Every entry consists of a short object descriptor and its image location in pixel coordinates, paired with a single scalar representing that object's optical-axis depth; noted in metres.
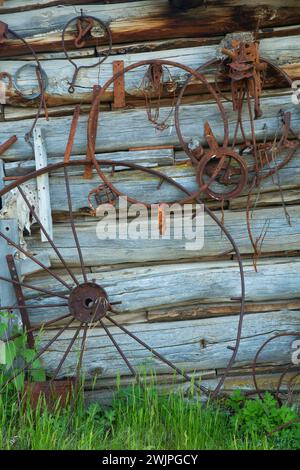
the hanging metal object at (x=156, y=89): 3.71
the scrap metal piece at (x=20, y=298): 3.77
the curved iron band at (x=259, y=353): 3.78
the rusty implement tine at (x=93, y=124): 3.68
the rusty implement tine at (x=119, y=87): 3.75
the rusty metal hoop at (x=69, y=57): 3.72
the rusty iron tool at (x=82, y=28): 3.71
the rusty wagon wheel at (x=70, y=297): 3.63
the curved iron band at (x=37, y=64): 3.74
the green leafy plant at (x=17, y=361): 3.61
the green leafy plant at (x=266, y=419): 3.59
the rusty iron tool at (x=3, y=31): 3.69
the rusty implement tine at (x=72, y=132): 3.75
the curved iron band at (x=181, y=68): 3.61
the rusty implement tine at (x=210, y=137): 3.70
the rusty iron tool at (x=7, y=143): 3.79
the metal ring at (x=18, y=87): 3.77
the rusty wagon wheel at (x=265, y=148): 3.69
